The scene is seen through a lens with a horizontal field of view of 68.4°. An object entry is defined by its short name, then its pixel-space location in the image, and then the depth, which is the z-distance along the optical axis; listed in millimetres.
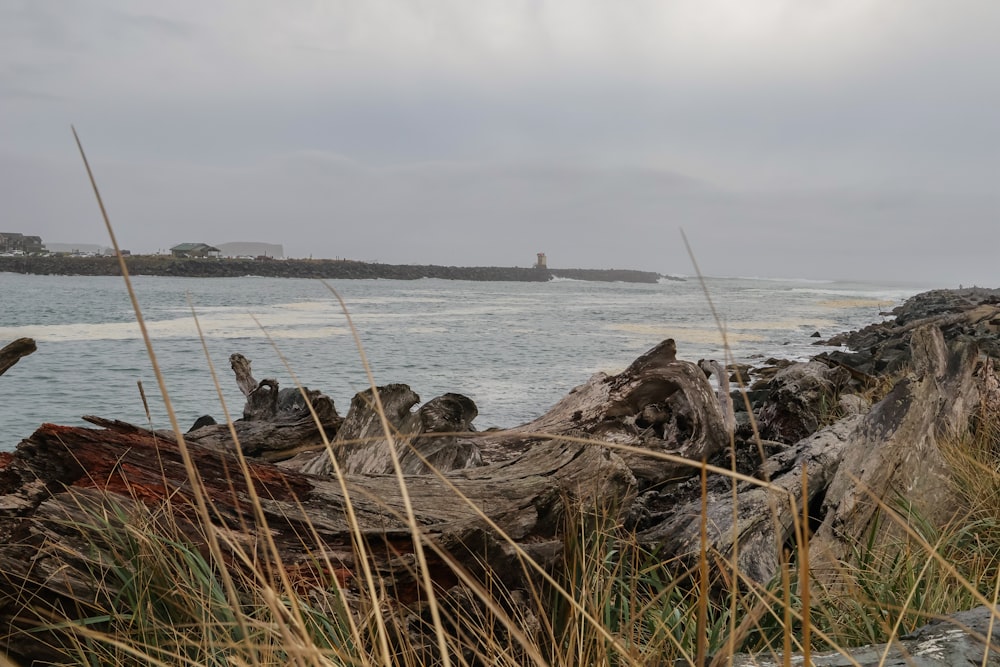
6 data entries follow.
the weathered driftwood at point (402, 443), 4777
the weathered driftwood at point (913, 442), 3760
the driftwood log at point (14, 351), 3996
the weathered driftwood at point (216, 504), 2473
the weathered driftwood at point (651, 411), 5629
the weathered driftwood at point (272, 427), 5656
